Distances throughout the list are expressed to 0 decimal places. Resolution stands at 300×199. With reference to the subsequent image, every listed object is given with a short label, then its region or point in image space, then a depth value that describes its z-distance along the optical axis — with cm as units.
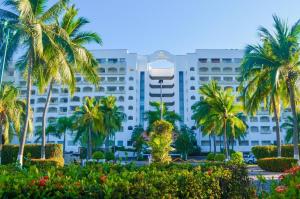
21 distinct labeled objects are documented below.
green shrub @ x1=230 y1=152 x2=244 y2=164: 933
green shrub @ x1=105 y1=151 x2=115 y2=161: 5023
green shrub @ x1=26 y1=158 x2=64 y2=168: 806
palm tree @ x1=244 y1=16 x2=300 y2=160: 2420
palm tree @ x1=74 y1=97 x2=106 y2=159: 4500
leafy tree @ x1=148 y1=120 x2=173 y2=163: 2366
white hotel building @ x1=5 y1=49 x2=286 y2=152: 8512
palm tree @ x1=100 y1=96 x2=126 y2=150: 4881
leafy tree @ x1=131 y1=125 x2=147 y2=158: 6661
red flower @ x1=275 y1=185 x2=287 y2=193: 412
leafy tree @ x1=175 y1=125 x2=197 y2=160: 7031
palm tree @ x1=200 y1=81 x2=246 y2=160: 3753
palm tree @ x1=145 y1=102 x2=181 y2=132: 5738
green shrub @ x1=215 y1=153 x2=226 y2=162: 3927
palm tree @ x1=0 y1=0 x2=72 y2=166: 2083
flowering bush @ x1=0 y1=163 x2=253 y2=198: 476
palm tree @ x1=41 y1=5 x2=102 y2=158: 2353
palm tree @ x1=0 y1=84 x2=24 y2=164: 3275
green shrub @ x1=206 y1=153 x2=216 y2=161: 4531
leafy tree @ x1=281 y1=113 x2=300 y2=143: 6544
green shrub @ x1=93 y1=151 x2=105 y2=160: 4180
